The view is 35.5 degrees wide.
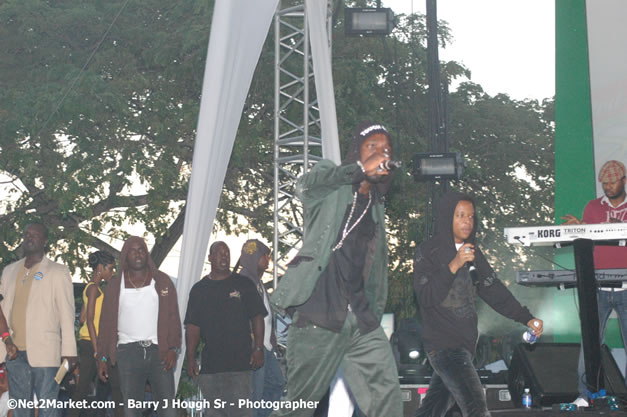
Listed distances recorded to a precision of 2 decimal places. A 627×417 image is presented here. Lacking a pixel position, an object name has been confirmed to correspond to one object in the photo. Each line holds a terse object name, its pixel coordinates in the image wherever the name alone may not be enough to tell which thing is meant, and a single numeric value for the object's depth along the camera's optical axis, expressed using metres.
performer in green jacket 4.95
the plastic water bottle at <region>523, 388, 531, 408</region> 8.27
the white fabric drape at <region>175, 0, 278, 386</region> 8.30
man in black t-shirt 7.36
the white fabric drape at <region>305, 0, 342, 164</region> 9.97
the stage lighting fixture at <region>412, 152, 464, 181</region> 13.17
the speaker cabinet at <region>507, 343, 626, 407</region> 8.15
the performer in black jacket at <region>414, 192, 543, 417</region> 5.61
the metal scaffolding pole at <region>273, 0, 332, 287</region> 10.62
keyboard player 7.86
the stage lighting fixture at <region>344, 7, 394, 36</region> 12.57
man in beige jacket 7.36
